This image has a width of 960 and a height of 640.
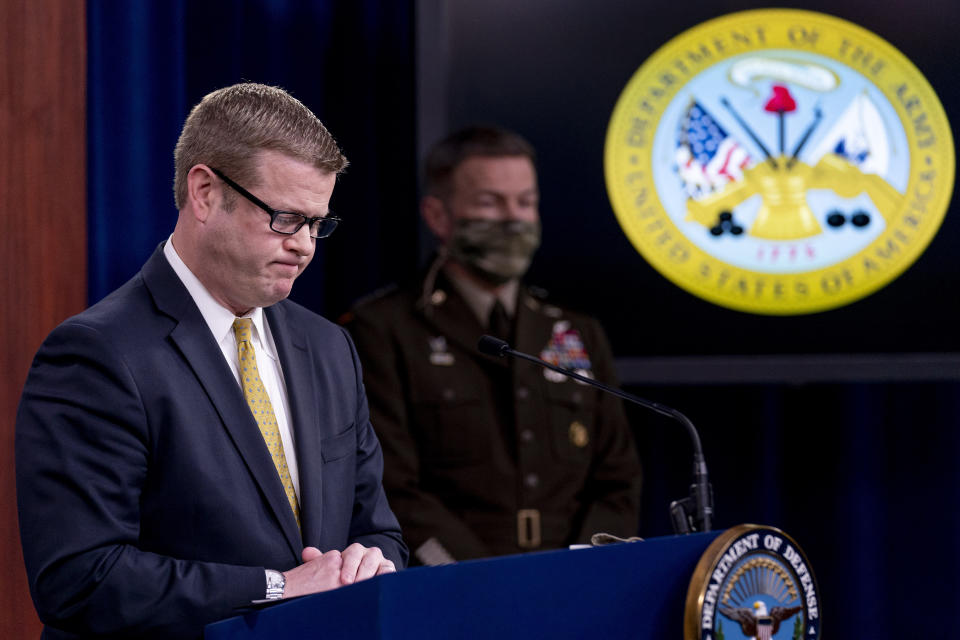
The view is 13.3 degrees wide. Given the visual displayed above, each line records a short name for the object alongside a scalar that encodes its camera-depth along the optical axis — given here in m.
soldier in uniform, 7.44
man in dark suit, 6.39
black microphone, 6.57
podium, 5.63
